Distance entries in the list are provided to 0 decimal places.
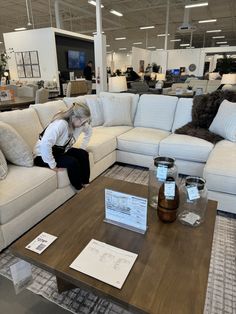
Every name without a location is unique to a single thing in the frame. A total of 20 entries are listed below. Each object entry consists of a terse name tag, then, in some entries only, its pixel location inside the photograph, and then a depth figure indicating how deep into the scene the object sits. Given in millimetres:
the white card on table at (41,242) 1161
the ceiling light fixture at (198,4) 6357
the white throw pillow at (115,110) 3330
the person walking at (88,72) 8266
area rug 1319
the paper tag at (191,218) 1369
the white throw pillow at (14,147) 1892
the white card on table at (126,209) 1241
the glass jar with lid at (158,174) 1376
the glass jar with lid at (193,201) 1364
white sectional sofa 1729
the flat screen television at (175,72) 12281
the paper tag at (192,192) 1352
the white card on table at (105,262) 1013
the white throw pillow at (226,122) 2557
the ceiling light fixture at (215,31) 12280
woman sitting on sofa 1983
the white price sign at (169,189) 1271
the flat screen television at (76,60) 9047
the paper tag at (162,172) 1368
